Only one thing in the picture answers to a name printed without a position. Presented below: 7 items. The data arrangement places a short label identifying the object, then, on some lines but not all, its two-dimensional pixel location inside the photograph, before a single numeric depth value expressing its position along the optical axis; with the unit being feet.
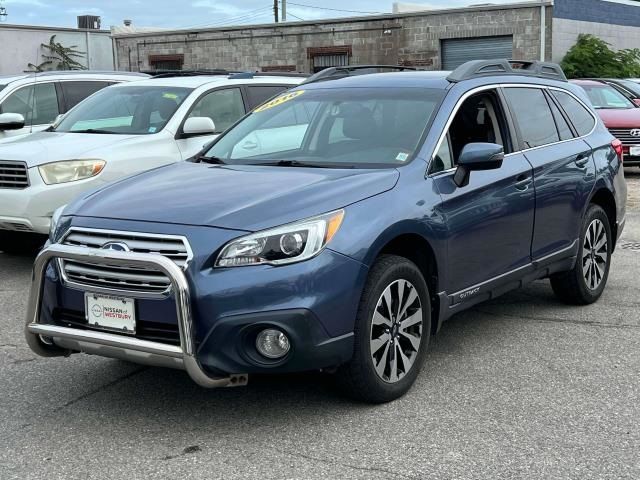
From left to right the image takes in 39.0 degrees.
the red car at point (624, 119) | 49.37
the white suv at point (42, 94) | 35.37
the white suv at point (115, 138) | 25.29
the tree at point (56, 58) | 114.62
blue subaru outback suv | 13.29
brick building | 85.76
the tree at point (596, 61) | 86.89
